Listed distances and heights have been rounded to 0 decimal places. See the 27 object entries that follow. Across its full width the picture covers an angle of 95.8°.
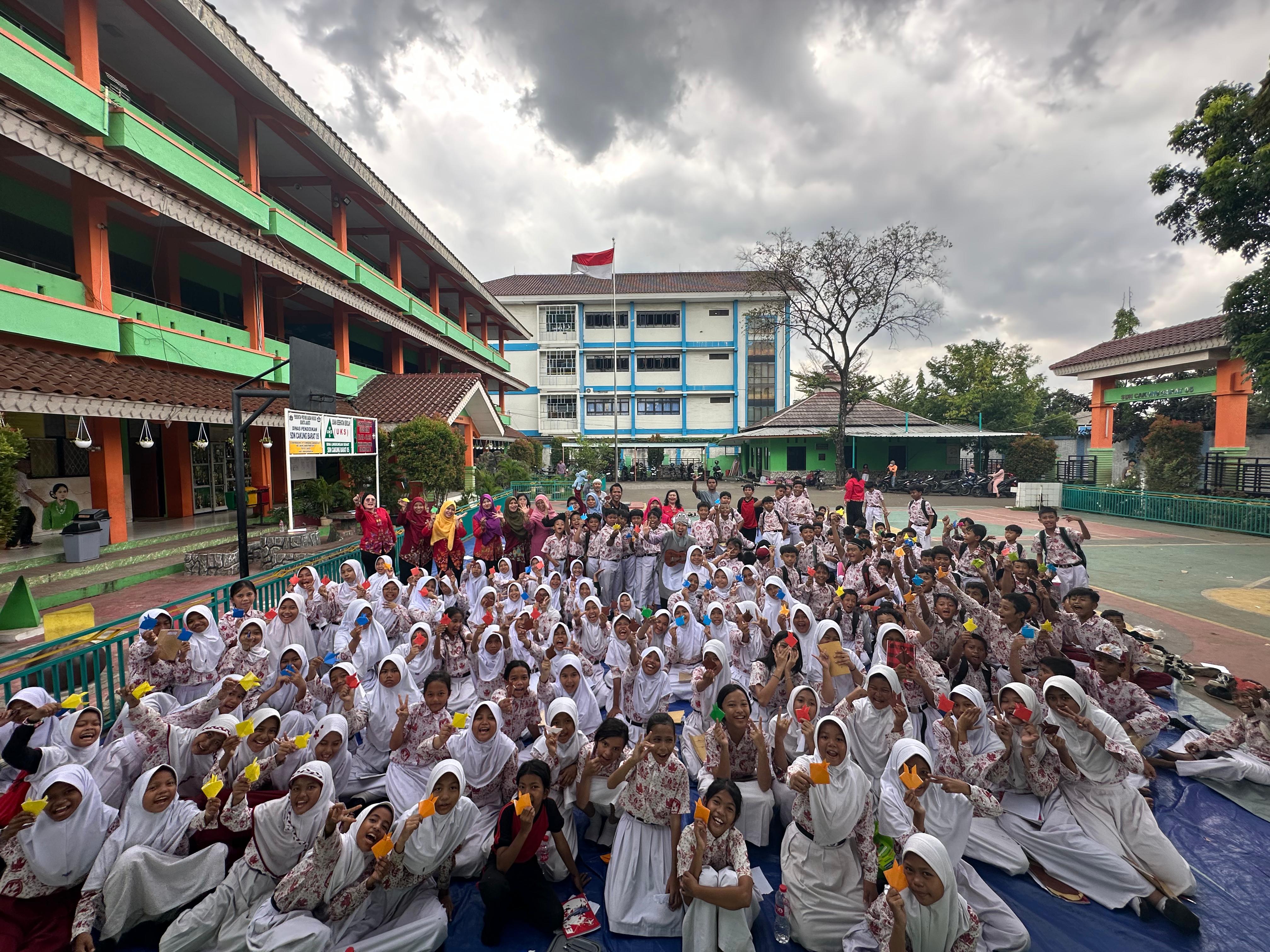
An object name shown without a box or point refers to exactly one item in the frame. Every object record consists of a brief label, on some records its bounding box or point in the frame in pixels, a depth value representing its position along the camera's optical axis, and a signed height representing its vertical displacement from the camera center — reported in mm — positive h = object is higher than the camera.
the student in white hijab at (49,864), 2891 -2159
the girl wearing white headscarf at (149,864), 3002 -2248
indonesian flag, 23141 +7404
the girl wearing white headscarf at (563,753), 3836 -2109
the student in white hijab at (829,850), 3064 -2273
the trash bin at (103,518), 9211 -1127
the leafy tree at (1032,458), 23203 -533
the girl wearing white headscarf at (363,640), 5750 -1973
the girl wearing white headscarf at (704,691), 4512 -2060
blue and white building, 38594 +5671
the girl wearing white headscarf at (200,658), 4762 -1783
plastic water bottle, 3123 -2668
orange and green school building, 7973 +3966
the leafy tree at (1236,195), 12234 +5419
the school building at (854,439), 28531 +330
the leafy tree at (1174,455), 17703 -342
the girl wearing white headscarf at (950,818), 3010 -2163
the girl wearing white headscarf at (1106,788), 3396 -2195
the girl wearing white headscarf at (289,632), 5582 -1831
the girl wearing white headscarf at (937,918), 2613 -2233
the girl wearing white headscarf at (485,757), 3803 -2112
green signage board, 19312 +1919
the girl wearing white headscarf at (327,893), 2869 -2303
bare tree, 26203 +7724
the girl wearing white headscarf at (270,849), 3012 -2196
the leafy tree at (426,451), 12594 -75
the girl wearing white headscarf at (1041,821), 3361 -2419
